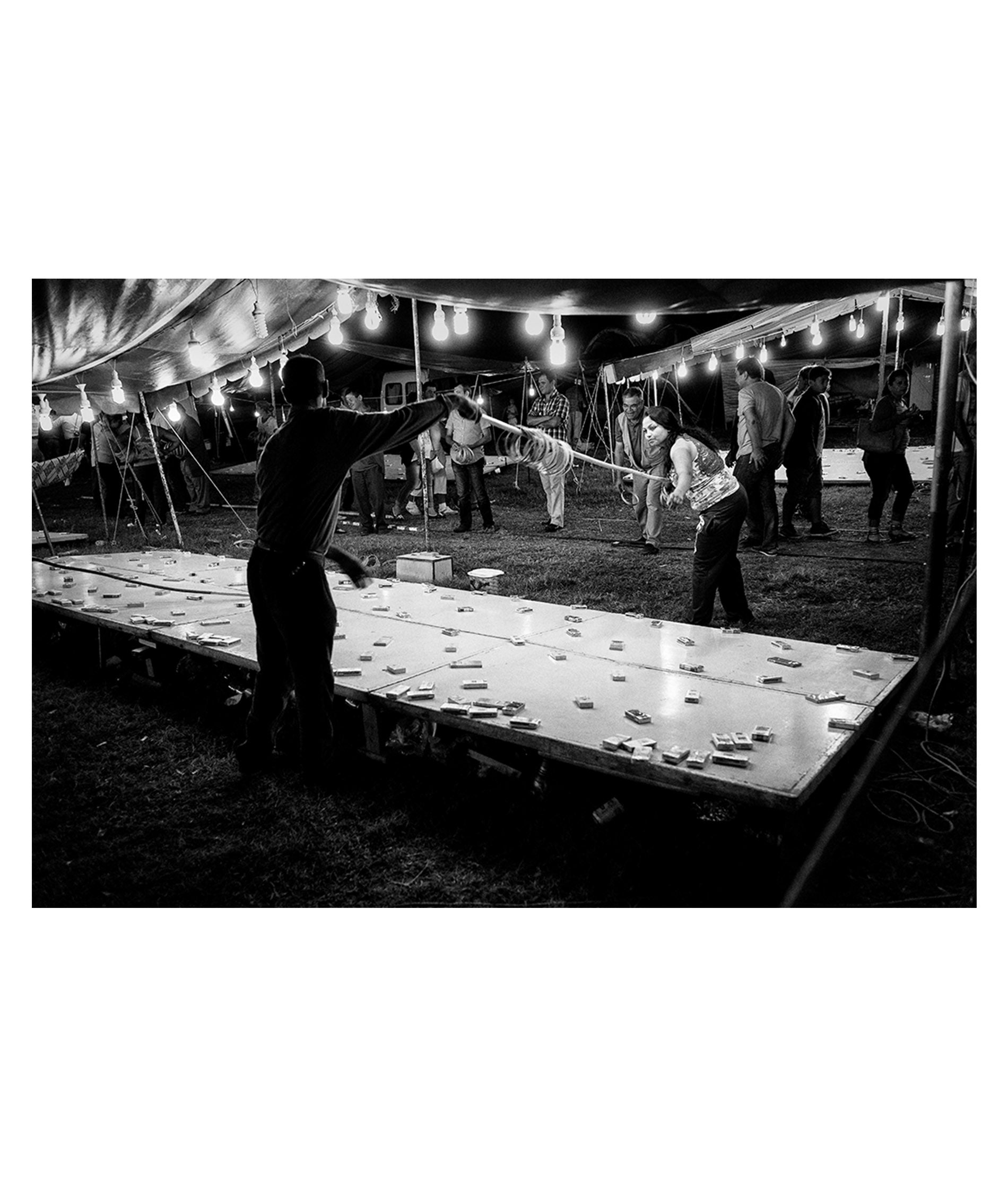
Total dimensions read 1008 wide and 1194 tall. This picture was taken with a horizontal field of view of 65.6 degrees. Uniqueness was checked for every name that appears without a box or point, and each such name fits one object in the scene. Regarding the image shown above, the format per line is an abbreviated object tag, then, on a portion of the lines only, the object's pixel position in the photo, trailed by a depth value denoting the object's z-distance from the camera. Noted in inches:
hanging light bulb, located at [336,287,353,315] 152.9
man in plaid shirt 326.6
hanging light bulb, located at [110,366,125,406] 243.1
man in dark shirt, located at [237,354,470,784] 107.0
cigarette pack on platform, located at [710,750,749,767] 91.4
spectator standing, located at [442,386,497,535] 316.2
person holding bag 244.1
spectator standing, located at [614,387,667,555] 269.9
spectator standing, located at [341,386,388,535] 321.7
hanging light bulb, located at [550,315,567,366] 151.7
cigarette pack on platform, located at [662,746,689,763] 92.5
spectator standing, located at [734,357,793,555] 238.7
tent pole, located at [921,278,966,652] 113.6
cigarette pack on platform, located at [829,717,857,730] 101.8
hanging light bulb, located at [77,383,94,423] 270.1
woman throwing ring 163.8
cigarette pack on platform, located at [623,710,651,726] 104.9
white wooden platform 95.6
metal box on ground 225.3
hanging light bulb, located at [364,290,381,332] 163.1
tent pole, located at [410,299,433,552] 179.6
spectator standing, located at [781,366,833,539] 263.4
